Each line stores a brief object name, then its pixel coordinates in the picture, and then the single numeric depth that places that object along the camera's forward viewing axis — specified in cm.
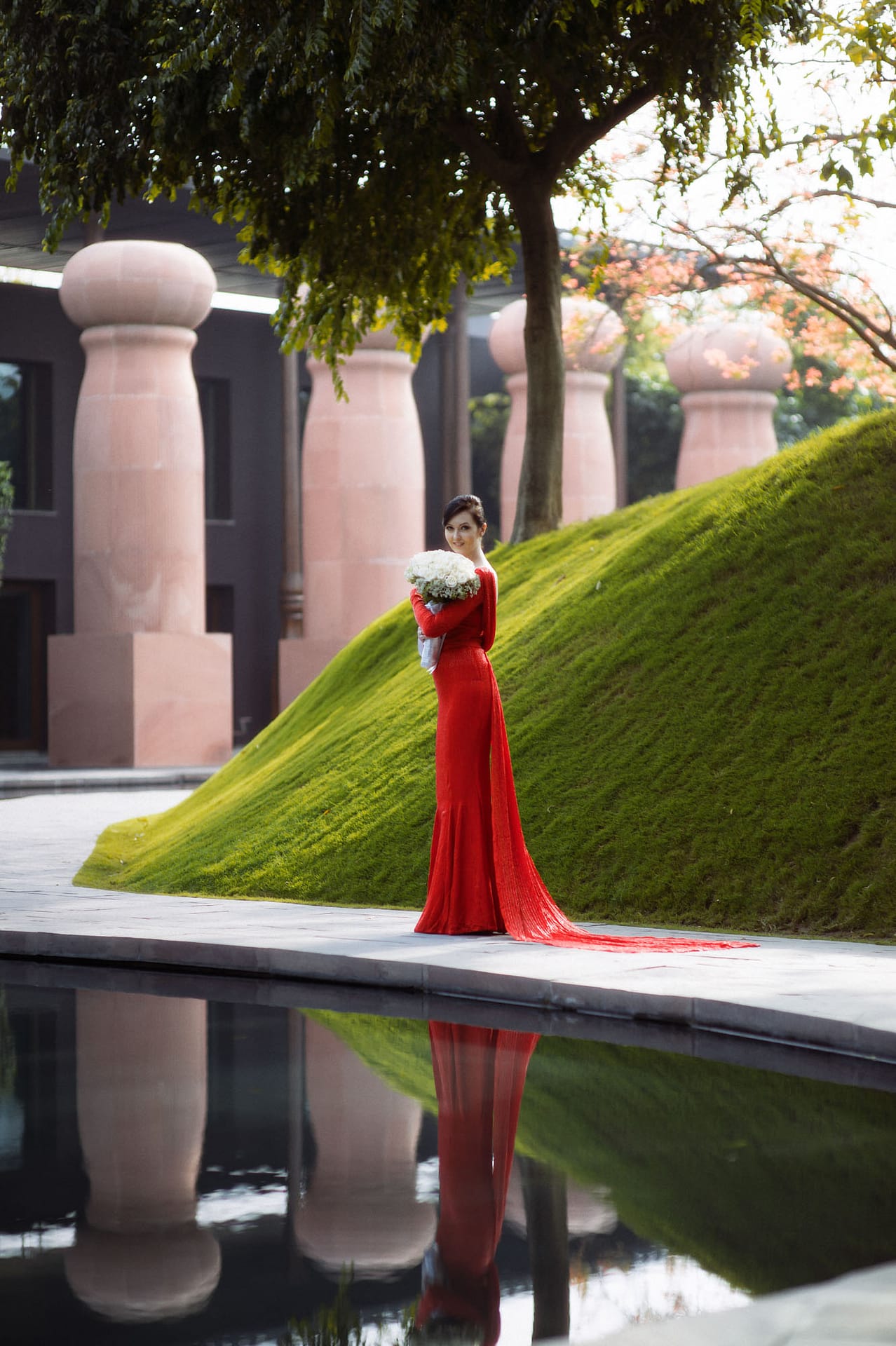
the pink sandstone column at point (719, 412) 3156
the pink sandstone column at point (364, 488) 2862
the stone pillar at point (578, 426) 3216
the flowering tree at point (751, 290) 1848
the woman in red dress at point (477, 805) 866
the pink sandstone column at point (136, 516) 2648
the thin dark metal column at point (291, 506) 3262
